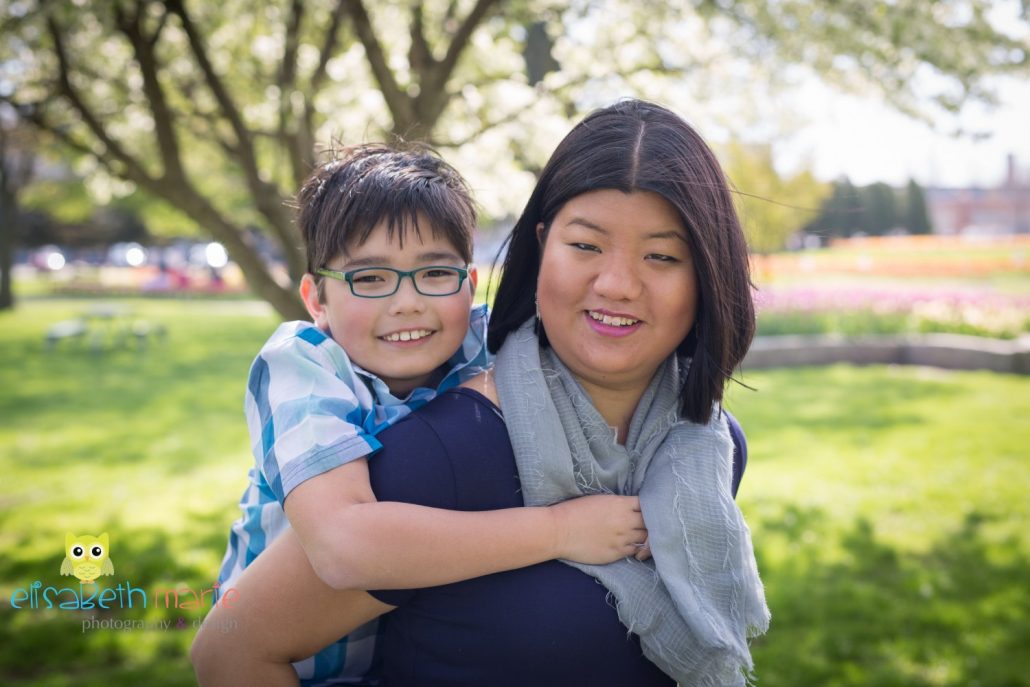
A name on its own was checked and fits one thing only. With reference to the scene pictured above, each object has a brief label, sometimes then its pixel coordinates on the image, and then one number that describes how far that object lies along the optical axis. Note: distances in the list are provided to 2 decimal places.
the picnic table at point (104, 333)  15.61
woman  1.47
